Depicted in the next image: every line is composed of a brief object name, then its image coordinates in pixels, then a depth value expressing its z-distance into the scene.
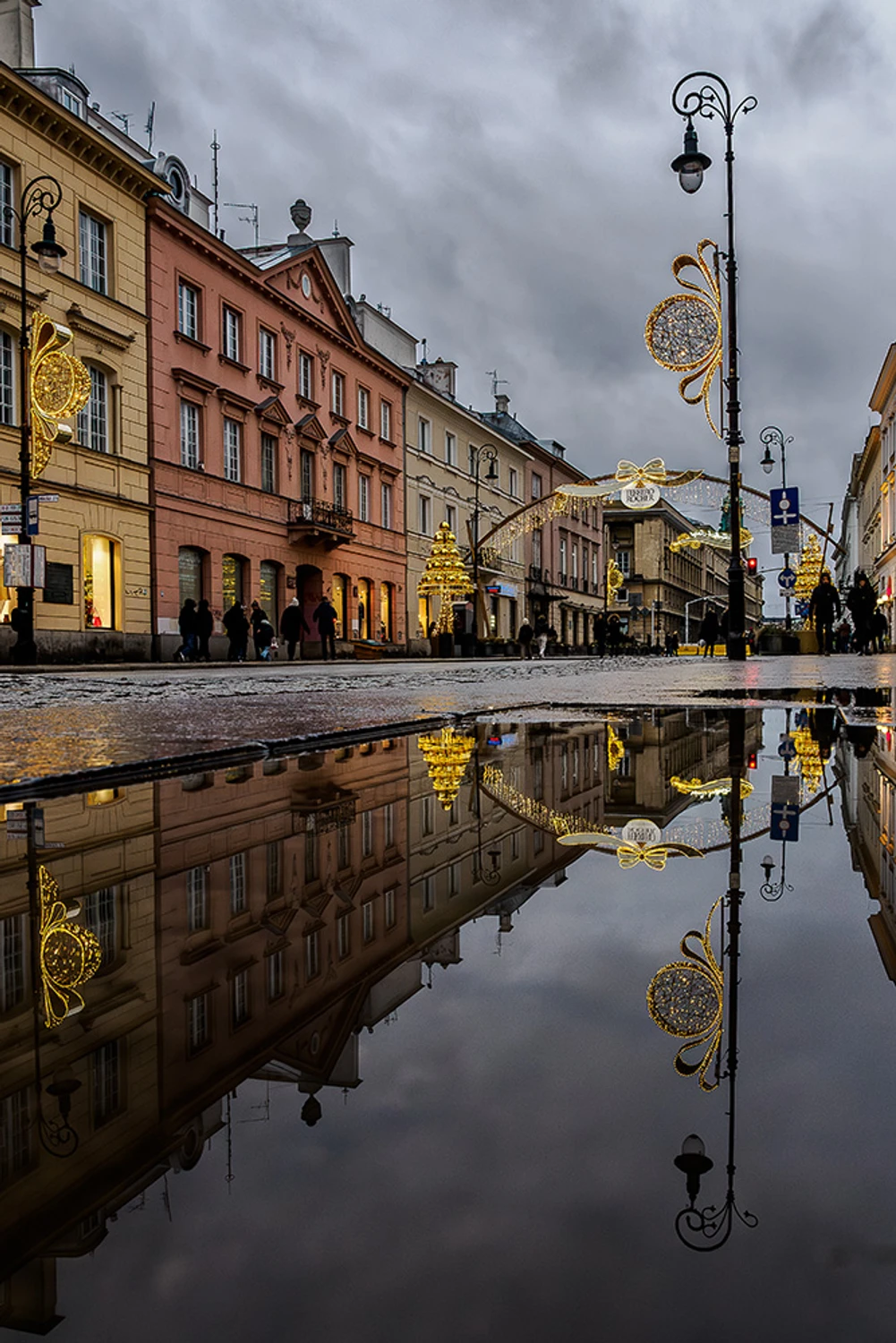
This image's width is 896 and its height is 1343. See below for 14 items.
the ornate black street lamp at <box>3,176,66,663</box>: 18.52
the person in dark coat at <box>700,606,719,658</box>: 33.12
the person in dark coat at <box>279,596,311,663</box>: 31.47
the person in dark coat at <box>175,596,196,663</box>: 26.70
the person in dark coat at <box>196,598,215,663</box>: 27.14
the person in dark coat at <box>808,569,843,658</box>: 30.02
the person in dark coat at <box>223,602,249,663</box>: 28.19
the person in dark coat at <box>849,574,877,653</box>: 29.16
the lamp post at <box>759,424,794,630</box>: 35.47
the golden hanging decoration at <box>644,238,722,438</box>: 16.56
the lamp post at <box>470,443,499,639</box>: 40.28
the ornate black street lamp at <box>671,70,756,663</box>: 16.38
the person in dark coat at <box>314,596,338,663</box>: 33.31
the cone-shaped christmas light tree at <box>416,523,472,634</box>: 37.50
